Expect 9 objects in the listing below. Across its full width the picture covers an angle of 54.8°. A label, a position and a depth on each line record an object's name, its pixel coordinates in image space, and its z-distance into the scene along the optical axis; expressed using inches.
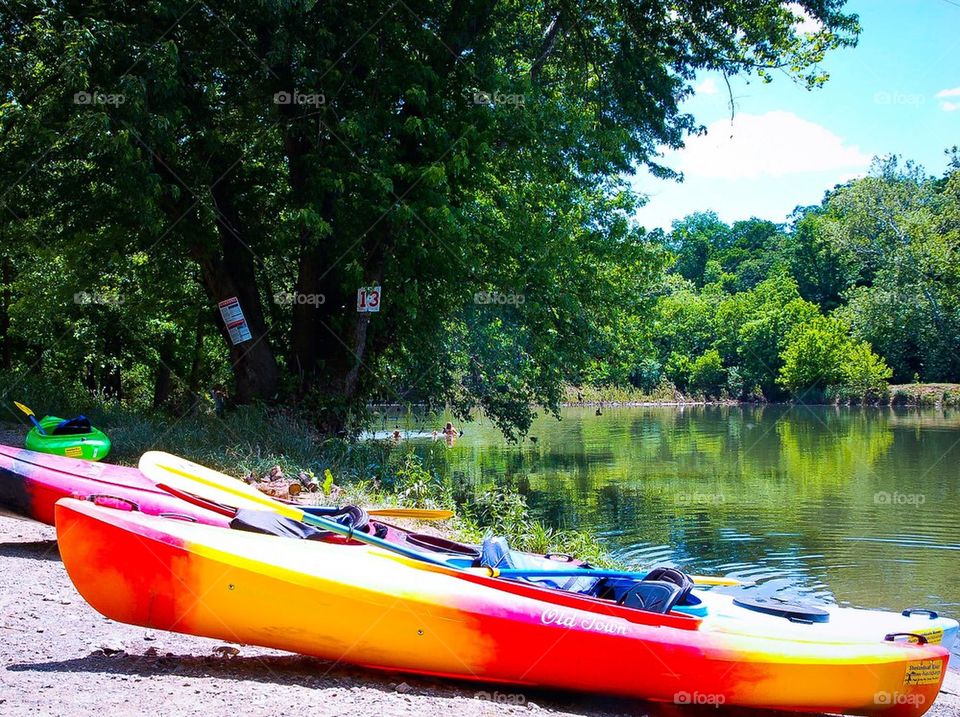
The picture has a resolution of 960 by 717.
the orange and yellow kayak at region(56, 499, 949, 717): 207.8
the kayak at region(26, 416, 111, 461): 397.4
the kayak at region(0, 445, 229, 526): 290.7
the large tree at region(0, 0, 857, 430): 503.2
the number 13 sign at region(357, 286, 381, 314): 555.2
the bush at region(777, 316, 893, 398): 2449.6
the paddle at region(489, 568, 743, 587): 241.9
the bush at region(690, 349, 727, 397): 2861.7
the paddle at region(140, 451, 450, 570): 307.1
